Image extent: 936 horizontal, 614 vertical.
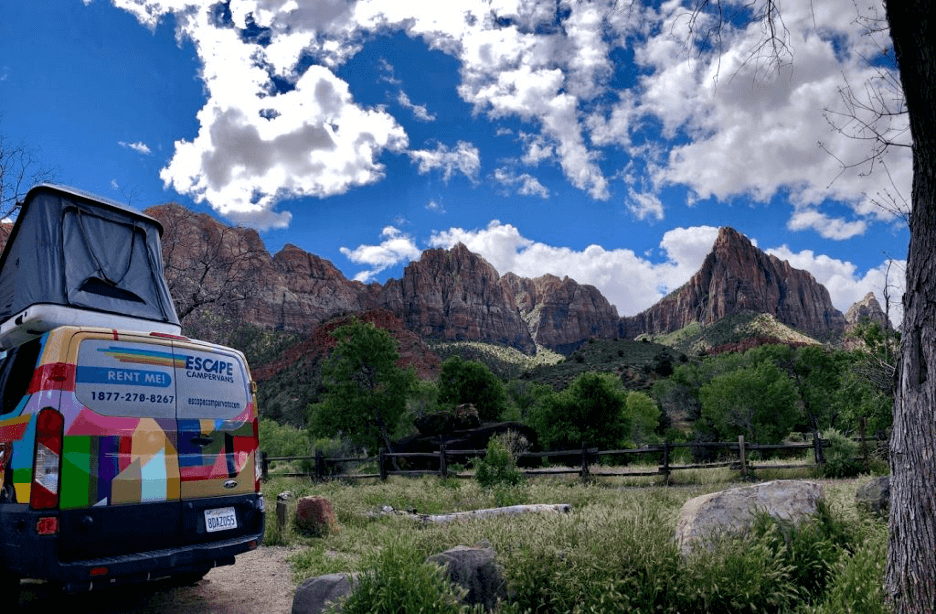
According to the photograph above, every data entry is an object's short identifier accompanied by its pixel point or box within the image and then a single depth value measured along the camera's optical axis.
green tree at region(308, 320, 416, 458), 30.56
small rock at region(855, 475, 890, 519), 6.69
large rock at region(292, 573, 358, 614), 4.57
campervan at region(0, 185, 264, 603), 4.30
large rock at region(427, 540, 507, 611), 4.48
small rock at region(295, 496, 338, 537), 9.36
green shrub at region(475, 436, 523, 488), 15.62
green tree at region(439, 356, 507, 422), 38.44
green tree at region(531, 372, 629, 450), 30.77
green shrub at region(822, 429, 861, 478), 15.87
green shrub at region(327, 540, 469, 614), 3.92
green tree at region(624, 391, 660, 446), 44.26
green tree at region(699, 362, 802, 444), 38.66
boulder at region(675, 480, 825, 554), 4.96
